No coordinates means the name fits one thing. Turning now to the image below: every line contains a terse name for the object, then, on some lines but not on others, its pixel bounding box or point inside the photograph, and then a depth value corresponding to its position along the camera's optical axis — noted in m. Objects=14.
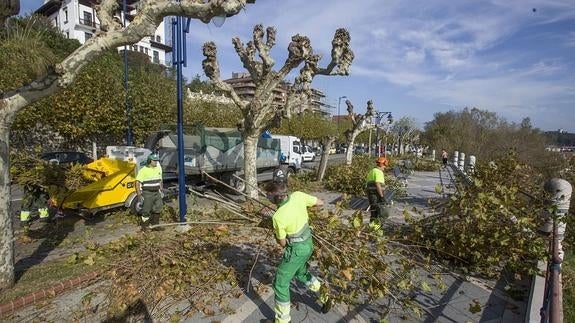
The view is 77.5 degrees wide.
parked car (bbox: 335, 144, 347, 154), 65.12
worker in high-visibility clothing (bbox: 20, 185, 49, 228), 7.83
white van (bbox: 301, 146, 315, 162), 35.36
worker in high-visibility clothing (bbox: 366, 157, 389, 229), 7.20
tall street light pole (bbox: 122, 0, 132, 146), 18.59
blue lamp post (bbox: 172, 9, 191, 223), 7.01
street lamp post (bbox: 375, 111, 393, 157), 28.01
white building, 50.78
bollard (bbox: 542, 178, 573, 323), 4.65
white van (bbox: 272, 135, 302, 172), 21.63
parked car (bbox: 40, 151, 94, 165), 14.00
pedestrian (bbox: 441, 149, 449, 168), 23.04
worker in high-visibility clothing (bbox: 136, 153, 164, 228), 7.24
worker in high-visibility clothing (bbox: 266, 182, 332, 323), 3.70
